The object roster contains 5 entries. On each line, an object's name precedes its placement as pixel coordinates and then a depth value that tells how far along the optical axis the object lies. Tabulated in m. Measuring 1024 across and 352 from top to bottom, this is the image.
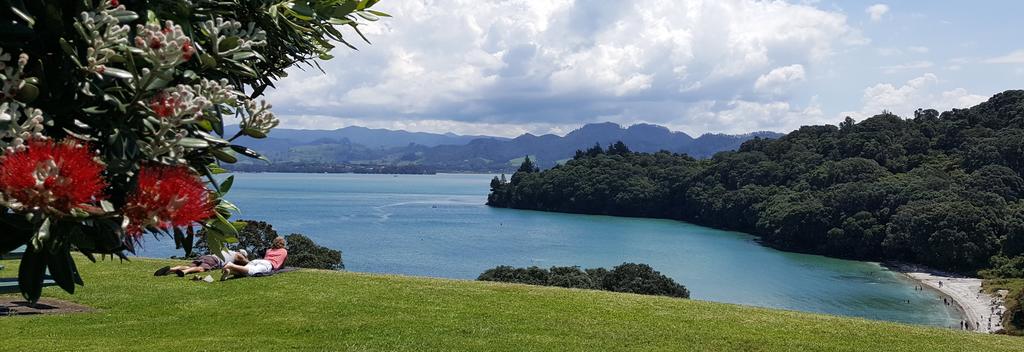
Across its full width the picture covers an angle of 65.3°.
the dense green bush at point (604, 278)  27.20
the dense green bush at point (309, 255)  26.09
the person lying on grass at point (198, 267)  11.79
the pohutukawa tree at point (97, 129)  1.51
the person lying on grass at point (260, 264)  11.42
